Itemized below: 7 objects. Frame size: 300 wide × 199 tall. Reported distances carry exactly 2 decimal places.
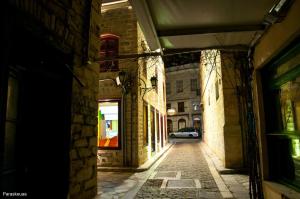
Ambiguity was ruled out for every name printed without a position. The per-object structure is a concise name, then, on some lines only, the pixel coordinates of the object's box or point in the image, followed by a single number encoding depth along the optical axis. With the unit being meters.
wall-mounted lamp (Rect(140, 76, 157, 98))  10.16
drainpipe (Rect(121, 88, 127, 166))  9.43
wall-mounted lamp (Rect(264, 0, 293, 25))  2.92
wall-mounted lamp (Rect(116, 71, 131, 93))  9.27
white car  30.38
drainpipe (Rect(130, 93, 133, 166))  9.34
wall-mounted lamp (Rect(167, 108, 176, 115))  33.31
